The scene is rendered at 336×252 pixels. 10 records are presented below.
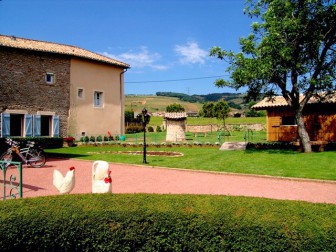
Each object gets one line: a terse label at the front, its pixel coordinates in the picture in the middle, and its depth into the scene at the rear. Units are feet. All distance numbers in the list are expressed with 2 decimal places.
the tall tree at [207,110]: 171.94
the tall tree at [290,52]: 51.13
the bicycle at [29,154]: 39.68
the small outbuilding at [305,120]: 72.58
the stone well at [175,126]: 79.71
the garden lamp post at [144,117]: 45.03
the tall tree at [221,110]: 133.75
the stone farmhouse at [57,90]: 70.90
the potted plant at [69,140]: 78.28
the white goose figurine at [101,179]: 19.75
